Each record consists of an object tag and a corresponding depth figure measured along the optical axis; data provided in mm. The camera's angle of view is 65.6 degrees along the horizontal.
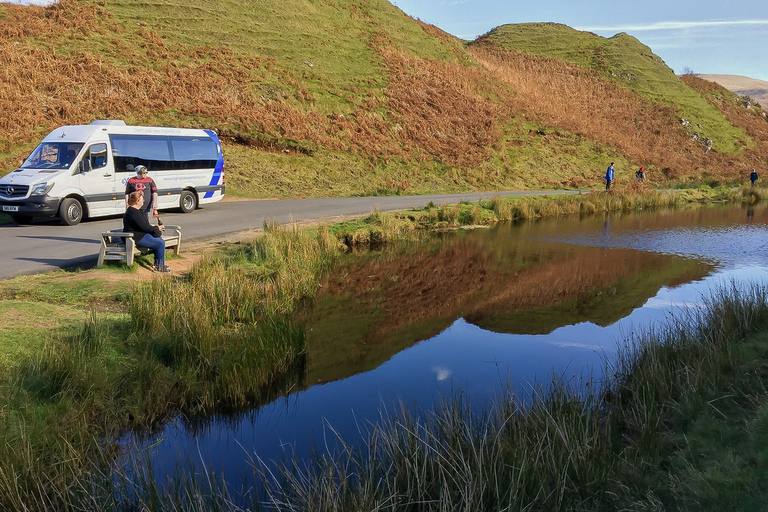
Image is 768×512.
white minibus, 16266
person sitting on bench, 11000
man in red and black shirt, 12922
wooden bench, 10820
